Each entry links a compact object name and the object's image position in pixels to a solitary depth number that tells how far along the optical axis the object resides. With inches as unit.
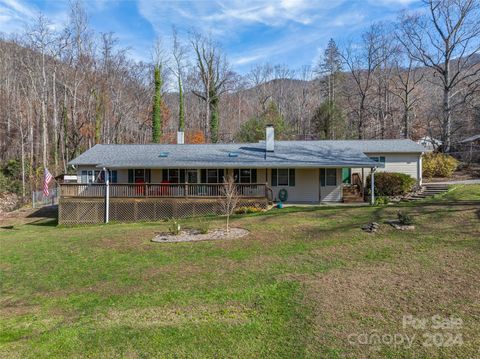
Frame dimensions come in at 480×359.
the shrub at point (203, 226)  447.1
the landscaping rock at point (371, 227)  395.3
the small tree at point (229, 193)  573.6
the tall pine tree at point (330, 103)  1391.5
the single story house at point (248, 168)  691.4
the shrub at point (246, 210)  645.3
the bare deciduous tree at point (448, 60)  1190.3
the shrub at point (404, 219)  403.5
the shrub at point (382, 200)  691.7
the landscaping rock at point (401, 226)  392.2
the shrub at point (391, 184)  776.3
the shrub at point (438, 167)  991.6
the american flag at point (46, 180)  768.3
